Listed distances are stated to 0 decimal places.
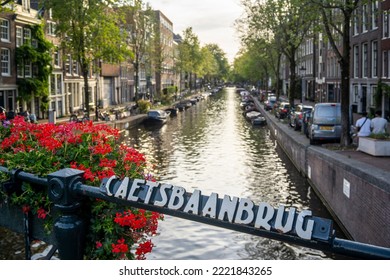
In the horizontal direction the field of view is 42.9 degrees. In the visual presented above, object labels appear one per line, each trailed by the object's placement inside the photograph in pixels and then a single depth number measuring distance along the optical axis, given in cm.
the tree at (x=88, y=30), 4675
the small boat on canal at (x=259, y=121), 5531
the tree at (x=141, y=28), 7156
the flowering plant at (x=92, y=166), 396
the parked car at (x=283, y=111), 5084
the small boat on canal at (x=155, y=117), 5694
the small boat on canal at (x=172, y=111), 7132
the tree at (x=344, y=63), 2192
